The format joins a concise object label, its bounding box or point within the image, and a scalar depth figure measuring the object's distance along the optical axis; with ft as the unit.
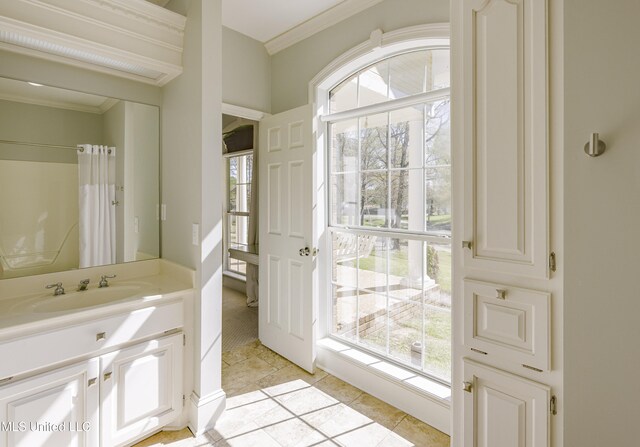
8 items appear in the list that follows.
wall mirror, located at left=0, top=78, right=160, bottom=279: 6.03
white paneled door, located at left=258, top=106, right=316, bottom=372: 8.72
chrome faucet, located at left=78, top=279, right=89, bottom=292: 6.39
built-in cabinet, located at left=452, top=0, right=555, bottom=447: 3.60
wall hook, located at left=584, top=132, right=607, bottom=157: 3.11
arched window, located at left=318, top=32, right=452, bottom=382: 6.98
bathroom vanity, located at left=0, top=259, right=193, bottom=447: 4.66
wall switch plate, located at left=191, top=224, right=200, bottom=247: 6.54
